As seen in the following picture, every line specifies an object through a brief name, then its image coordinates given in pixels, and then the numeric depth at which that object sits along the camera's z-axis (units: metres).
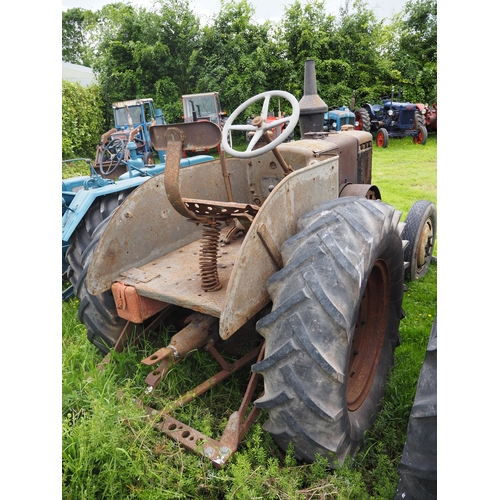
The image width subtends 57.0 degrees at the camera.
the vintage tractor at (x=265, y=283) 1.75
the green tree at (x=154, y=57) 12.38
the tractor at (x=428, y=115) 12.97
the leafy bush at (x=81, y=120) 7.22
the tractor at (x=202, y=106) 12.54
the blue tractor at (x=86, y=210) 3.48
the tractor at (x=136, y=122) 10.98
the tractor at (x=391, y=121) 12.83
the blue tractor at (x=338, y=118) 12.32
